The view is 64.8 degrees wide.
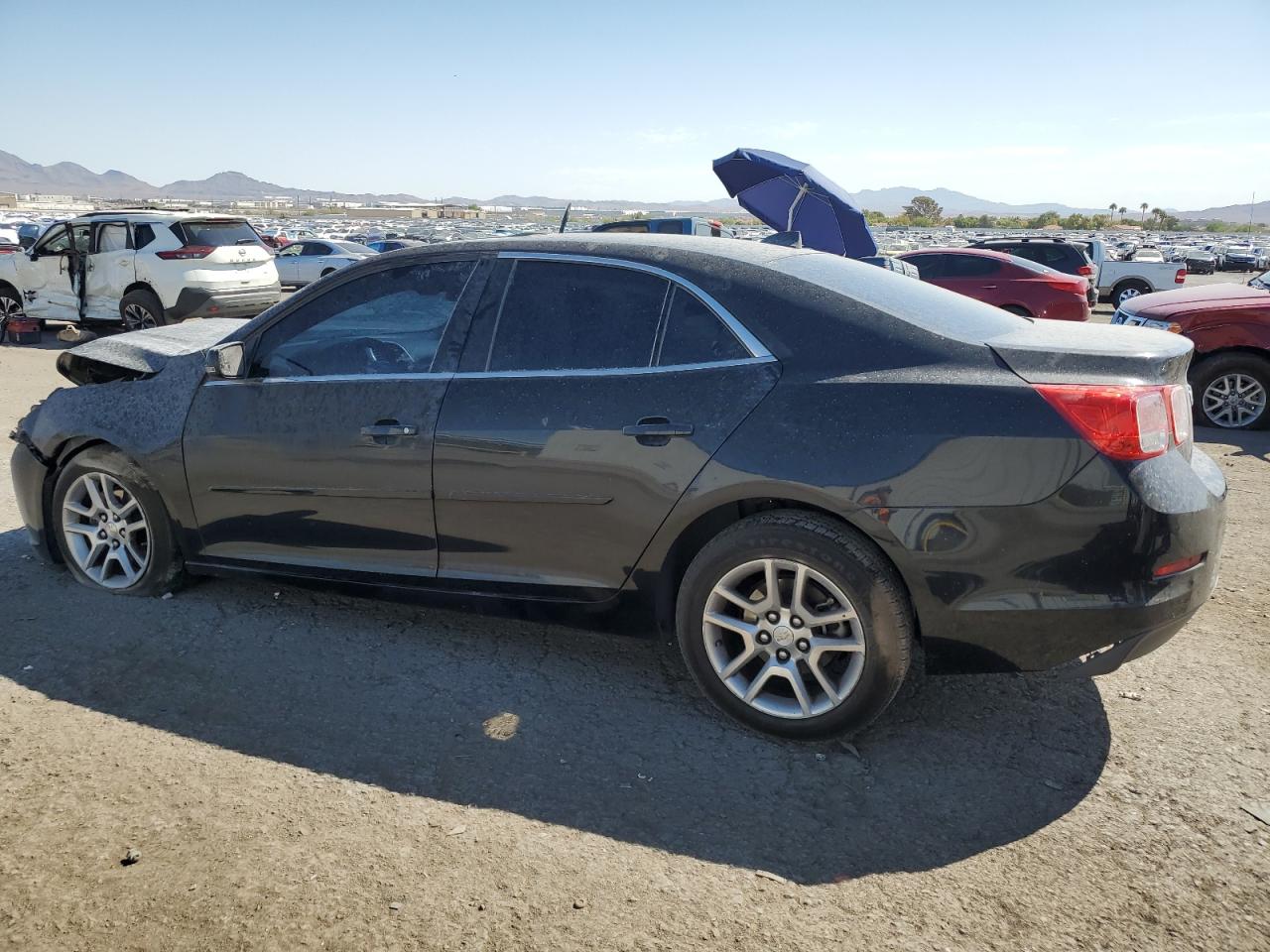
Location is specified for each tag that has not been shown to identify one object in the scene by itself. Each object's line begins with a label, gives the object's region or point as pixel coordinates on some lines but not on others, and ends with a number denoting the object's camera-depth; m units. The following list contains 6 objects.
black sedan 2.99
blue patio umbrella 12.92
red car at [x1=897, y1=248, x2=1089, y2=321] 15.18
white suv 13.31
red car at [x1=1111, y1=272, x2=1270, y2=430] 8.55
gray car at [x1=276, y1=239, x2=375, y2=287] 28.00
